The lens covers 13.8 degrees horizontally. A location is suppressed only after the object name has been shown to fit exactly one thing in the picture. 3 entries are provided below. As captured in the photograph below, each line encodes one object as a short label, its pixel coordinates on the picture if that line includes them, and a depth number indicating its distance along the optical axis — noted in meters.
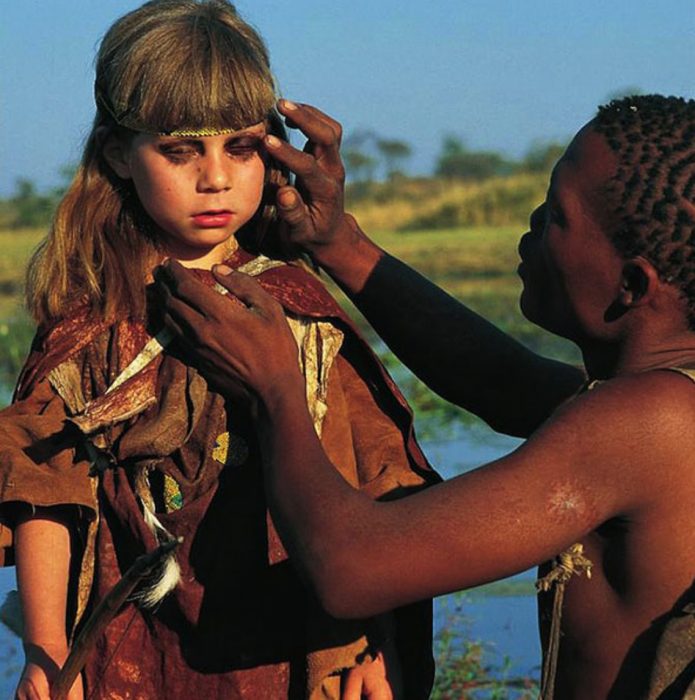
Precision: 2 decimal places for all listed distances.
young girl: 5.75
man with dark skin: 4.84
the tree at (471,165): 39.49
